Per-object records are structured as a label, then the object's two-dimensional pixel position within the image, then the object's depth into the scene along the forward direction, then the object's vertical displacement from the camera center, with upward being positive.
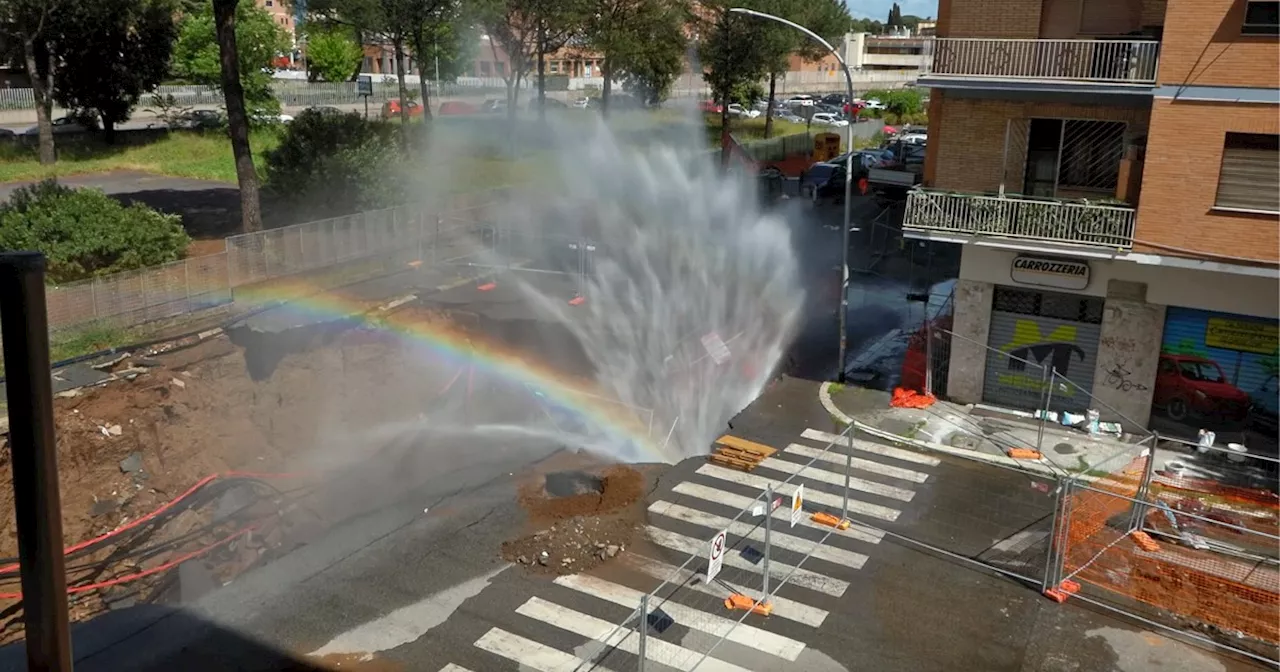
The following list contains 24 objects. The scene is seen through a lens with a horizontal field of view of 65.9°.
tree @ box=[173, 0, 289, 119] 54.25 +2.92
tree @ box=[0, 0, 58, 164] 37.22 +2.31
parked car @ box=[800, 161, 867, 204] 45.12 -2.97
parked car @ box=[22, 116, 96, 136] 45.74 -1.53
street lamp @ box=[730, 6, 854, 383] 21.23 -3.86
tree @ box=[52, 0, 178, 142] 42.88 +1.81
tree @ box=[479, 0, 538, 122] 43.44 +3.63
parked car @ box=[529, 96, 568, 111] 64.89 +0.29
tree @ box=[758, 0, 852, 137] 53.56 +4.81
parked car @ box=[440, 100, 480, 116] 66.19 -0.15
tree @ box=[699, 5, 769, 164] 52.16 +3.30
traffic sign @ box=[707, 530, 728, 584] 11.77 -5.18
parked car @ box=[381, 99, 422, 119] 57.33 -0.30
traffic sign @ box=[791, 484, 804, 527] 13.57 -5.21
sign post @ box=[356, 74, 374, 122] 43.19 +0.75
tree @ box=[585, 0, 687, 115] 49.69 +3.77
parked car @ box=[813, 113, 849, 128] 74.19 -0.14
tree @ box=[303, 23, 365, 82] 79.19 +3.62
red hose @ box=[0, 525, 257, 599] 14.98 -7.37
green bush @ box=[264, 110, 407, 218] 29.95 -2.00
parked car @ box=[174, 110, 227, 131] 49.28 -1.12
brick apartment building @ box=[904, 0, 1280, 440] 16.67 -1.34
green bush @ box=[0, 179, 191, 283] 21.33 -2.98
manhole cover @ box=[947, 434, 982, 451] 18.62 -5.93
